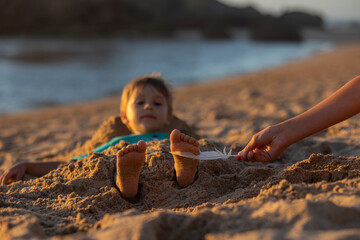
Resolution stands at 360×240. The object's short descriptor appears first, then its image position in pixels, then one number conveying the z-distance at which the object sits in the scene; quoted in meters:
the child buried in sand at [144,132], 1.84
